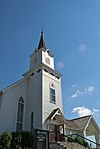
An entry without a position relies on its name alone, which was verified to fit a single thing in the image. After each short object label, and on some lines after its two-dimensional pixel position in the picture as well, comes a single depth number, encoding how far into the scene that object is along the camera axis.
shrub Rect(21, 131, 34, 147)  14.17
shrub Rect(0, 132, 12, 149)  12.86
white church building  17.53
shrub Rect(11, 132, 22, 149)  13.33
